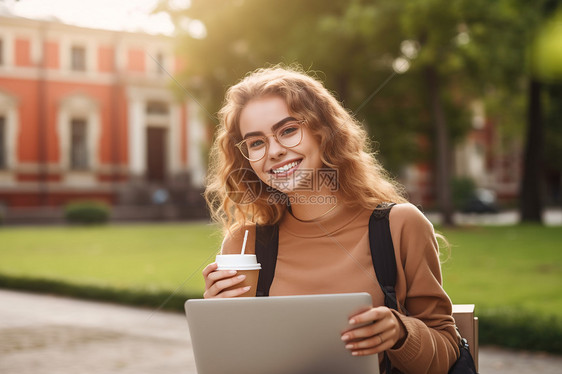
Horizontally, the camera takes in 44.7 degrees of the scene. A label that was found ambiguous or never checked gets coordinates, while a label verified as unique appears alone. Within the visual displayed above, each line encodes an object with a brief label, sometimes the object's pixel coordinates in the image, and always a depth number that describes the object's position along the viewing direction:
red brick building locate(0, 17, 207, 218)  30.98
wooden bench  2.35
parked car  34.72
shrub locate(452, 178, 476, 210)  38.78
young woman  2.10
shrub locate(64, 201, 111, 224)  25.73
